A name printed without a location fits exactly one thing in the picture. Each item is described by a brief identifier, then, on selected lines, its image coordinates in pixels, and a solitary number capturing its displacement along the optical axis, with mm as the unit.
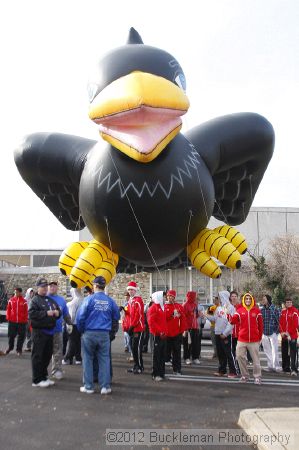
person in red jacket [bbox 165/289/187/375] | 8094
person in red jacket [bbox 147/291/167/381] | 7465
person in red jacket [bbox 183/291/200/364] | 9656
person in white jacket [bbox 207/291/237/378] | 8164
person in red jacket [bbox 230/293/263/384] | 7605
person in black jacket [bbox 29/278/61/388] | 6797
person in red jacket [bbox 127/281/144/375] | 8164
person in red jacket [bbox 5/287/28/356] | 10492
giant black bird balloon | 6113
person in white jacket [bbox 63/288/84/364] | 8945
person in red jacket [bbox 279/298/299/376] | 8891
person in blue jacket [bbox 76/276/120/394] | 6355
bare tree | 23859
